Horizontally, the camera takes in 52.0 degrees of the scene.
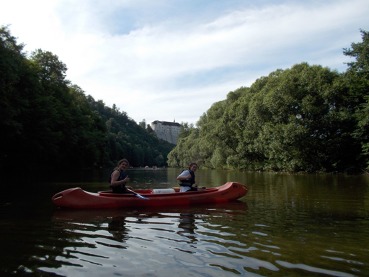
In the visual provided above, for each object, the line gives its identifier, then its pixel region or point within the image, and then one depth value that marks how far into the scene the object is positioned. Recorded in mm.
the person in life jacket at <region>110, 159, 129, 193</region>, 11336
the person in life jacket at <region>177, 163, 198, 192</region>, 12875
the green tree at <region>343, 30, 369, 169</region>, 31589
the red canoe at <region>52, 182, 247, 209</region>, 11094
